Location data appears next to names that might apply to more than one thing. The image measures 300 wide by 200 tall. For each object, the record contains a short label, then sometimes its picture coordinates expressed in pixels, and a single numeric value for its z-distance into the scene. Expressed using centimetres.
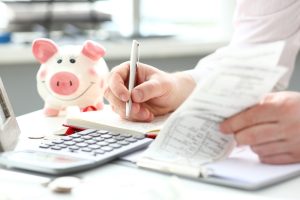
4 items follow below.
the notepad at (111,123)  97
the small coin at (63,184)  76
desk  75
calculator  82
